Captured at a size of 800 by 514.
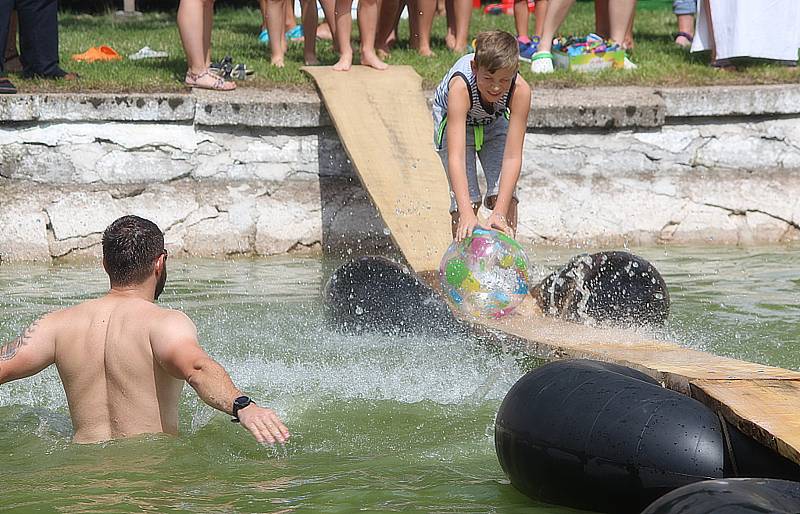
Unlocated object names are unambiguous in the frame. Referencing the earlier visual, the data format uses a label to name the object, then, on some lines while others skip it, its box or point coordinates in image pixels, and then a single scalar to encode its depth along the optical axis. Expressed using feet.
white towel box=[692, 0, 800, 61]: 63.89
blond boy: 42.63
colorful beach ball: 41.99
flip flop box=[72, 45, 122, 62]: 71.52
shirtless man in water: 29.01
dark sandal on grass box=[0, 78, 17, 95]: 57.10
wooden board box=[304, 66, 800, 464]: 26.62
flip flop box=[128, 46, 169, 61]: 72.65
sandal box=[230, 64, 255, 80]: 61.89
